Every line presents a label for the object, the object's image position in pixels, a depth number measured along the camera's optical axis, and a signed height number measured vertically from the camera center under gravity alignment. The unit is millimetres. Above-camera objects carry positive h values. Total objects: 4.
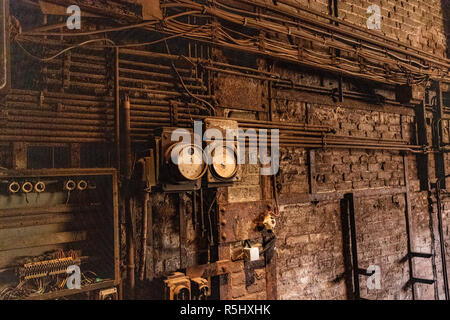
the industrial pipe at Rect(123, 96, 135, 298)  2557 -101
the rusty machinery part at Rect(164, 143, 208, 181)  2490 +182
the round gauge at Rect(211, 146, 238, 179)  2740 +157
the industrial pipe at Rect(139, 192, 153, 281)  2559 -468
